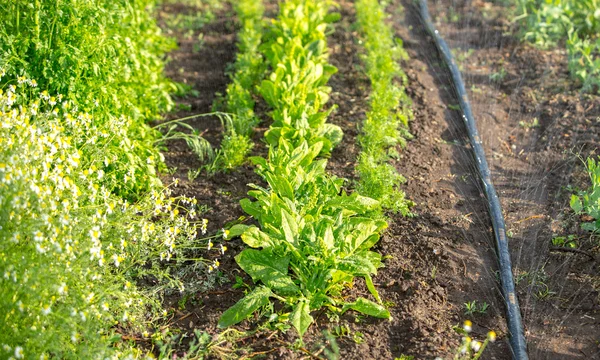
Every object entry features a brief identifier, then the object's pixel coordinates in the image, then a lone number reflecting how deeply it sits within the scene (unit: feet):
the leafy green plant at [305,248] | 14.25
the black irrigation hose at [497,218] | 14.07
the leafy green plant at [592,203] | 15.96
